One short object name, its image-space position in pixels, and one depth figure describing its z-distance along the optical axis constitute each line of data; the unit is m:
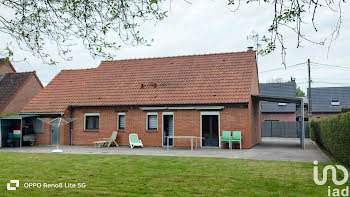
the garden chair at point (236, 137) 19.58
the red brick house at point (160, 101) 20.86
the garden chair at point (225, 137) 19.83
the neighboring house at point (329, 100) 45.41
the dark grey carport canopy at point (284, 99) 19.67
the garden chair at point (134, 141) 21.17
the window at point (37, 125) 24.62
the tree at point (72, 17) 6.18
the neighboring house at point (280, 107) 42.75
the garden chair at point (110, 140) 22.03
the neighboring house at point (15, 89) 29.95
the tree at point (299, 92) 102.22
